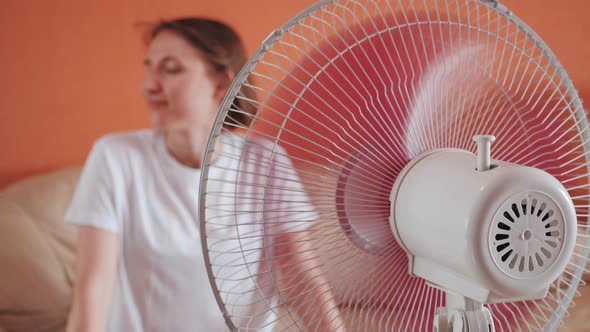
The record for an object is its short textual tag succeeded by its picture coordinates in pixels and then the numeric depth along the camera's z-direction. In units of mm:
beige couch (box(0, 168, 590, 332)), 2020
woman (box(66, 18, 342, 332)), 1319
